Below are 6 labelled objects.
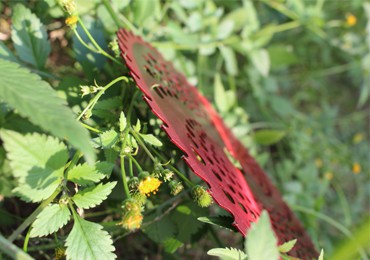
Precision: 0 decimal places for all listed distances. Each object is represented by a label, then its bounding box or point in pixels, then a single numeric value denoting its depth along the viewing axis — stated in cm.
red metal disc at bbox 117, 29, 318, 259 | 31
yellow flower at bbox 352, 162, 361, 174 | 69
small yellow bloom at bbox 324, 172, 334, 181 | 68
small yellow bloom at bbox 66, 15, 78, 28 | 35
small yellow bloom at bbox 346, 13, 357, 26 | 70
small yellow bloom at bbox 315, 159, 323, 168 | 70
